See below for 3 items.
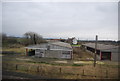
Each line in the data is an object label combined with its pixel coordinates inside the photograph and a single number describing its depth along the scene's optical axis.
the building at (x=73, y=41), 65.62
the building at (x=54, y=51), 20.34
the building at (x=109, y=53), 19.30
